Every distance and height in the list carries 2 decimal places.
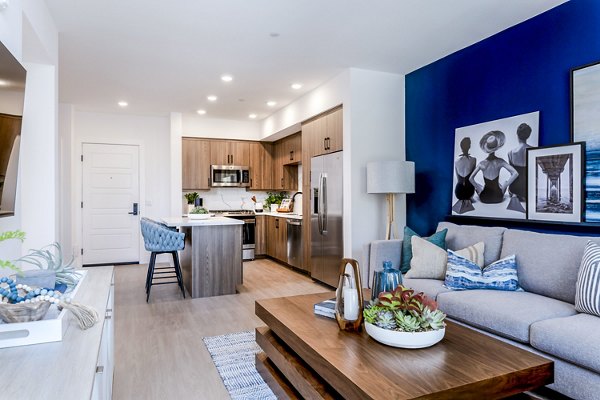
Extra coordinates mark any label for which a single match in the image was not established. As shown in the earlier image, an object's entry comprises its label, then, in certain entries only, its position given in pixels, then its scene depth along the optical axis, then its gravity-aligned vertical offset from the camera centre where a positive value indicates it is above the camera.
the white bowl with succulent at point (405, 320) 1.67 -0.54
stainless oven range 6.89 -0.58
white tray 1.18 -0.42
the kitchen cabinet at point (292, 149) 6.46 +0.89
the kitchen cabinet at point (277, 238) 6.34 -0.67
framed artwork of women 3.33 +0.31
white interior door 6.48 -0.05
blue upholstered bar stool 4.21 -0.45
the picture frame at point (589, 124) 2.79 +0.57
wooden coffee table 1.40 -0.67
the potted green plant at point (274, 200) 7.57 -0.01
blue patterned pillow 2.82 -0.57
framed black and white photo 2.89 +0.14
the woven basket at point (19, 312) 1.21 -0.36
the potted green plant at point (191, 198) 6.76 +0.03
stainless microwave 6.98 +0.45
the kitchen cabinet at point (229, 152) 7.05 +0.89
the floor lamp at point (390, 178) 4.03 +0.23
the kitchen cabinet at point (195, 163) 6.84 +0.66
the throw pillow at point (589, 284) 2.19 -0.50
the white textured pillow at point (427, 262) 3.24 -0.53
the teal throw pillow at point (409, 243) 3.53 -0.41
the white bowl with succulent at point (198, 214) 5.04 -0.19
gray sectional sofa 1.96 -0.68
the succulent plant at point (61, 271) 1.76 -0.34
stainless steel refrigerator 4.67 -0.22
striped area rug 2.28 -1.14
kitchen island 4.40 -0.66
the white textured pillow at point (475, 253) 3.11 -0.44
